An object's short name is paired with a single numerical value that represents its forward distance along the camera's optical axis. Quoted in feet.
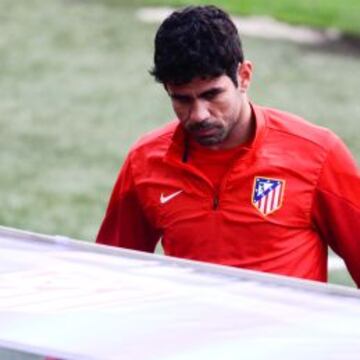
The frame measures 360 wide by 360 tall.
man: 31.32
